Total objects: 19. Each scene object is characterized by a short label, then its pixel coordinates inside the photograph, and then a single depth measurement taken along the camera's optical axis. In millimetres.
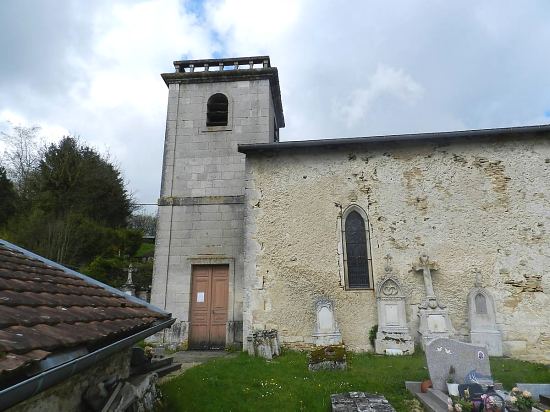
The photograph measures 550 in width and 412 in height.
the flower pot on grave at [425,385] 5055
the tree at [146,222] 30797
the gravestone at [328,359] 6410
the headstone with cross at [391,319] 7844
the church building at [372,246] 8180
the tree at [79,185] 18578
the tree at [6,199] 17453
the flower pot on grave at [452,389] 4682
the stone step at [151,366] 4498
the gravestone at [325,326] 8119
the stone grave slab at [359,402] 4188
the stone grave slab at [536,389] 4777
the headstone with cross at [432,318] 7832
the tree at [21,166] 20392
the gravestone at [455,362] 4969
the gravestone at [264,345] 7801
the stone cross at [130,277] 12347
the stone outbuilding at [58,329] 1834
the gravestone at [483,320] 7801
